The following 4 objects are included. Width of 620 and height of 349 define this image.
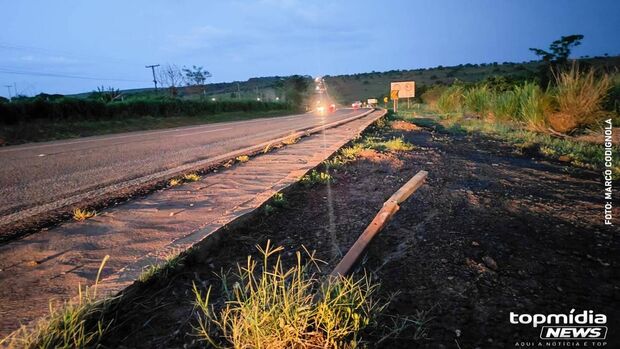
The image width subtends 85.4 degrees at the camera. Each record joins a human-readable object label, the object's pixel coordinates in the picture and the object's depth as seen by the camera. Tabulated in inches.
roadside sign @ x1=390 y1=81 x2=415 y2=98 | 1224.8
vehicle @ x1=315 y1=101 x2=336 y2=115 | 1274.7
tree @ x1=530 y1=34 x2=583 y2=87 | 824.9
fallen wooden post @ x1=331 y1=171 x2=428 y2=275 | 65.5
